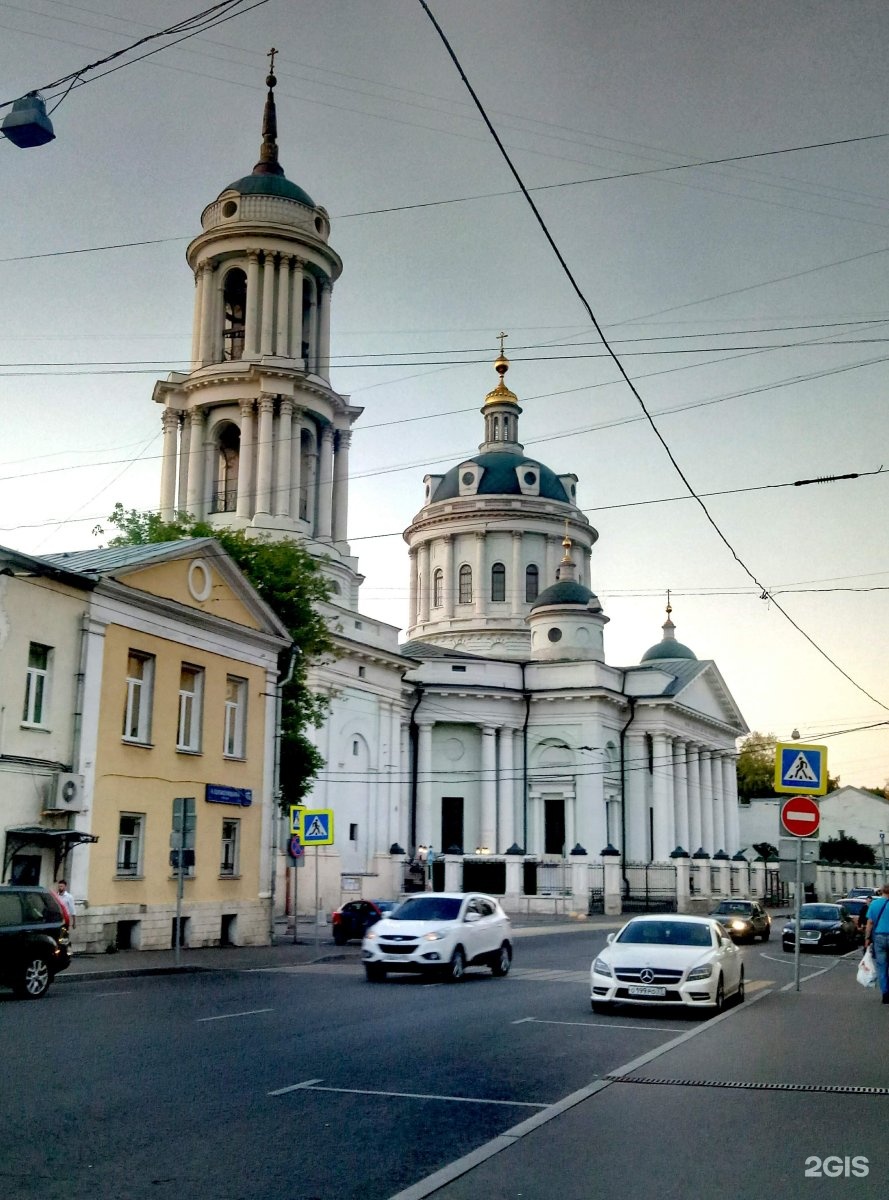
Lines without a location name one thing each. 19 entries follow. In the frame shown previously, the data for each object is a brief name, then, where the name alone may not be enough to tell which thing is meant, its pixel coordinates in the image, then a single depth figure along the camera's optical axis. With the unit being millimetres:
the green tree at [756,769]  115694
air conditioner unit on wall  22953
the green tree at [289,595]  32875
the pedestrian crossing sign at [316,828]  27656
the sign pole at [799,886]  18508
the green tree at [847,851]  92938
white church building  50781
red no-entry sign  18391
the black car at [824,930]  33406
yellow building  24203
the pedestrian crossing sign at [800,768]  18219
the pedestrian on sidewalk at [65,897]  22094
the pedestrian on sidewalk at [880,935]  16562
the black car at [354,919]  30703
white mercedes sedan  15492
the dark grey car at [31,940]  15852
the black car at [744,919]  37188
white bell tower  50062
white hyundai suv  20078
